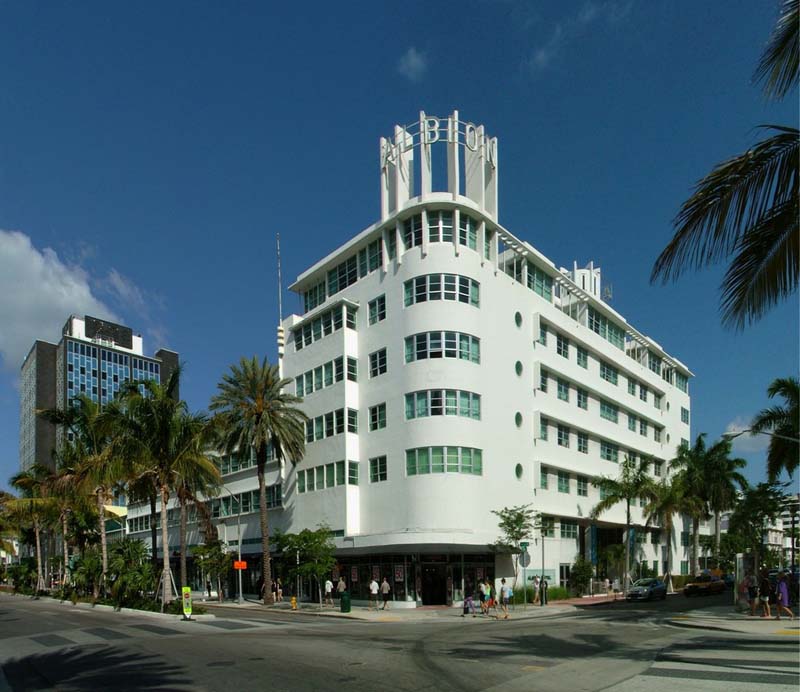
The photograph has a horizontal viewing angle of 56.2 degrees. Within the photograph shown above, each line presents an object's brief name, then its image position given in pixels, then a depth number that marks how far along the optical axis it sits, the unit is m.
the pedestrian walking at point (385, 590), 41.47
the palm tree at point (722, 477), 67.19
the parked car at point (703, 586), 52.12
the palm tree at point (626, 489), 55.72
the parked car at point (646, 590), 45.91
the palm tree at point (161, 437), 37.75
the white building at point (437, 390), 44.22
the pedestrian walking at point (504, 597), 37.44
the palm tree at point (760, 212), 8.95
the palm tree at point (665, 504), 58.47
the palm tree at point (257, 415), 47.97
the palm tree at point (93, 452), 40.09
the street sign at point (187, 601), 33.37
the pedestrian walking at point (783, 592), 28.89
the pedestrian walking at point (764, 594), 28.88
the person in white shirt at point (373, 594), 43.06
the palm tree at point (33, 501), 57.05
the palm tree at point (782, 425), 32.31
